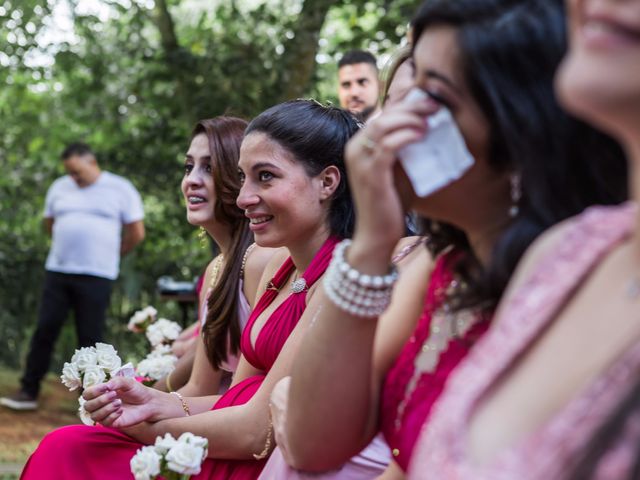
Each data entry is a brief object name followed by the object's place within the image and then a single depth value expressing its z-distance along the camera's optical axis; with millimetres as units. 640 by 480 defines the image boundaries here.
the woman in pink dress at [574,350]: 1051
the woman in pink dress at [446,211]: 1589
